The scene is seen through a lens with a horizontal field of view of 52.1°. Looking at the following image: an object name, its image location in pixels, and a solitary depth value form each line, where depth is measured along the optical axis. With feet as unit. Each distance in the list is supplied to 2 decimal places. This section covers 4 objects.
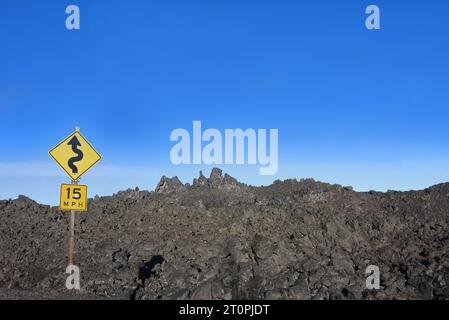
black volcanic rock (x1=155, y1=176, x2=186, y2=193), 88.63
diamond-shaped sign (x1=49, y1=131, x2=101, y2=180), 36.19
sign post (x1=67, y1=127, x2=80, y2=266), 36.29
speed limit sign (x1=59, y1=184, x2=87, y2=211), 35.50
